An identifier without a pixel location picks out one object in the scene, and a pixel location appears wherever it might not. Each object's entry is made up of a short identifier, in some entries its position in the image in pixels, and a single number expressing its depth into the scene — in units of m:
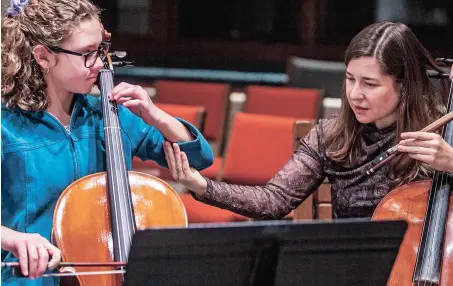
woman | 4.04
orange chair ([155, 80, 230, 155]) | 10.13
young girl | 3.65
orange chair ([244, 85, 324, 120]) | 9.27
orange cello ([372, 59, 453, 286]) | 3.52
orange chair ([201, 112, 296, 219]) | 7.48
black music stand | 2.81
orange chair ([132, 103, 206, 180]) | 8.50
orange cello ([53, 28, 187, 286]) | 3.46
